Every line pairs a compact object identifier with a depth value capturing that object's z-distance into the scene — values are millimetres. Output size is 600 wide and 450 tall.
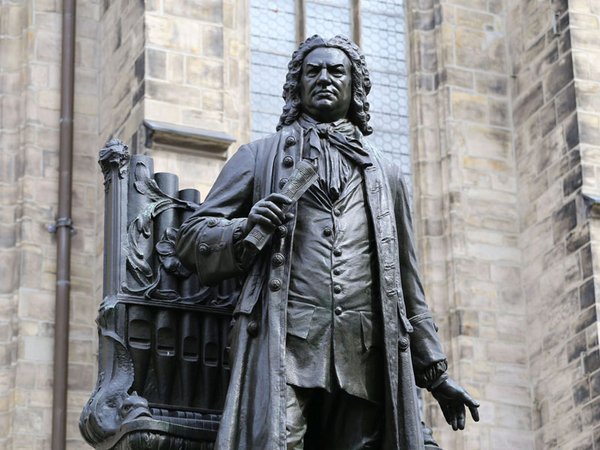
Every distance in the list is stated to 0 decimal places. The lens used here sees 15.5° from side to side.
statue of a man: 7676
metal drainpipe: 16240
